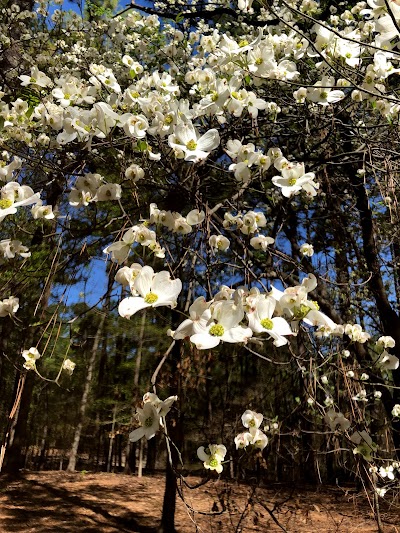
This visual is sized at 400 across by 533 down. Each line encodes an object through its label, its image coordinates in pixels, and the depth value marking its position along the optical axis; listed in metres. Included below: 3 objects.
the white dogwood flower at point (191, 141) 1.22
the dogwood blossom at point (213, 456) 1.14
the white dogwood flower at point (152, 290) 0.89
